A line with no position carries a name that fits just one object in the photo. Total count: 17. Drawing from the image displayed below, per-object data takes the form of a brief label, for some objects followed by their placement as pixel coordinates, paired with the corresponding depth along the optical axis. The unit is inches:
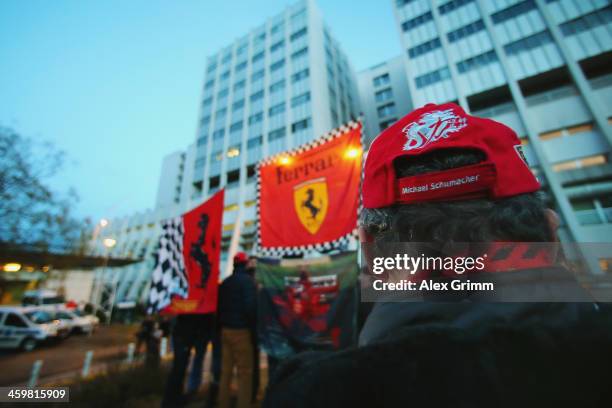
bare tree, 323.6
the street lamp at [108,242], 642.5
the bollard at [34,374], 160.7
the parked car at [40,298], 620.5
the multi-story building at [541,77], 487.5
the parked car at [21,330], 367.2
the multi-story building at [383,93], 1043.3
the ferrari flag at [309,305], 124.5
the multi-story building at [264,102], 885.8
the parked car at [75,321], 492.1
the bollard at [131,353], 231.0
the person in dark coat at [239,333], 116.3
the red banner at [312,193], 135.4
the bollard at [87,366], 201.3
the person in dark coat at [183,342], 127.3
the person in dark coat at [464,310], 14.9
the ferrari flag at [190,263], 140.6
